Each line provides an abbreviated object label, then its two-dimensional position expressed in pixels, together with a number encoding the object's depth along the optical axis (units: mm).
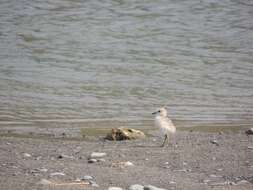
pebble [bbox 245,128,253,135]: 23703
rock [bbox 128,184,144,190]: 15000
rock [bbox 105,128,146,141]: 22812
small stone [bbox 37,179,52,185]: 14922
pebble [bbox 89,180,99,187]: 15195
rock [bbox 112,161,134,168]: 17886
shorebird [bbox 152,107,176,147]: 22187
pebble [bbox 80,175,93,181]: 15810
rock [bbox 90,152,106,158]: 19203
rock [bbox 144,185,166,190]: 14867
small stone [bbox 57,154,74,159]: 19048
